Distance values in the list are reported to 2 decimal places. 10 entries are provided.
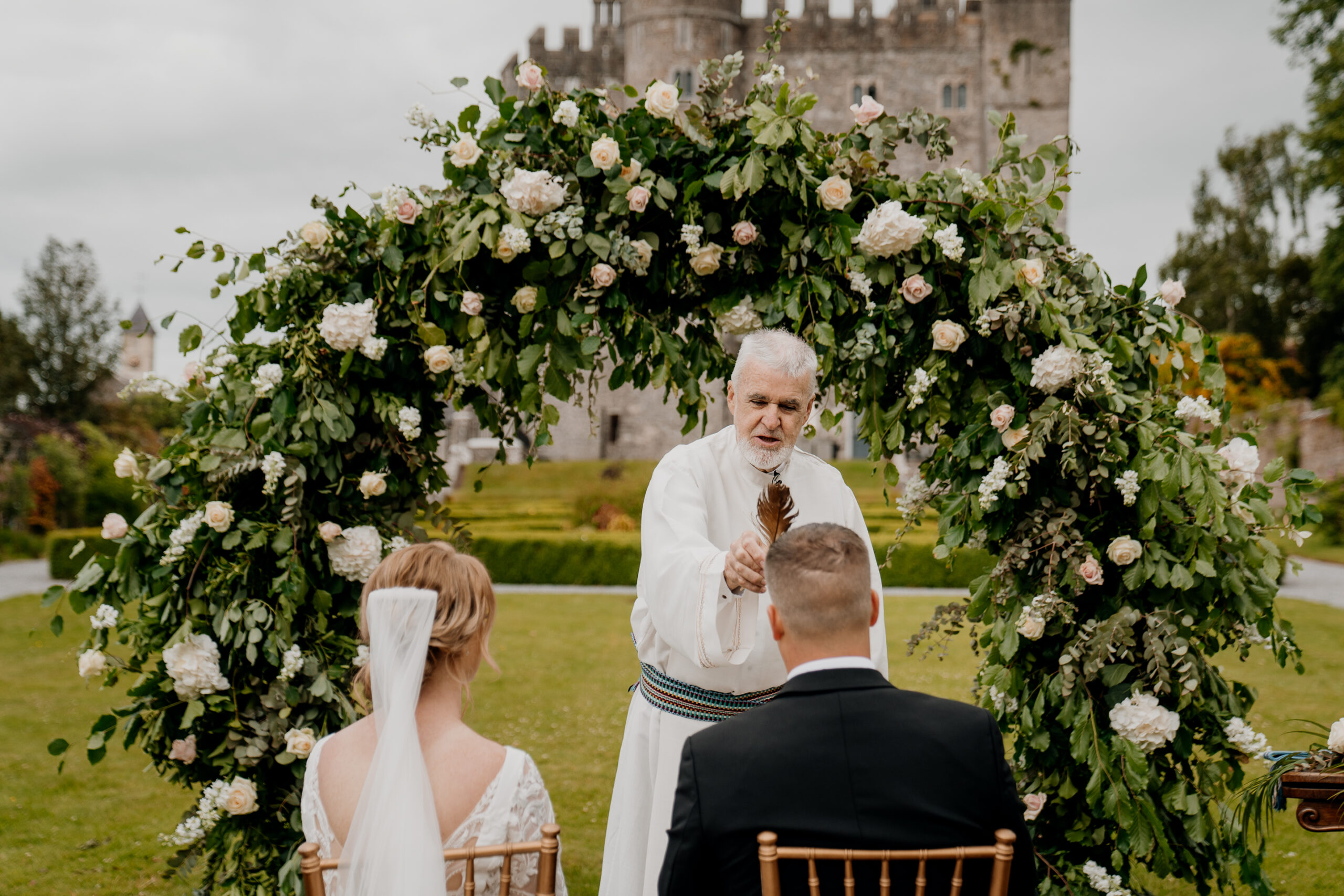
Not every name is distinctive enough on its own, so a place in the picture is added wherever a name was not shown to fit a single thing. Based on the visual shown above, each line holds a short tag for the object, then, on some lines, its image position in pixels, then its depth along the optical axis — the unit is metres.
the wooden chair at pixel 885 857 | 1.70
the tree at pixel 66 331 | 31.66
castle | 32.69
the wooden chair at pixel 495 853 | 1.99
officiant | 2.56
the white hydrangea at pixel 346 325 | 3.72
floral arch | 3.40
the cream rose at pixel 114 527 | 3.57
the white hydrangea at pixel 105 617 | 3.60
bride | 2.16
